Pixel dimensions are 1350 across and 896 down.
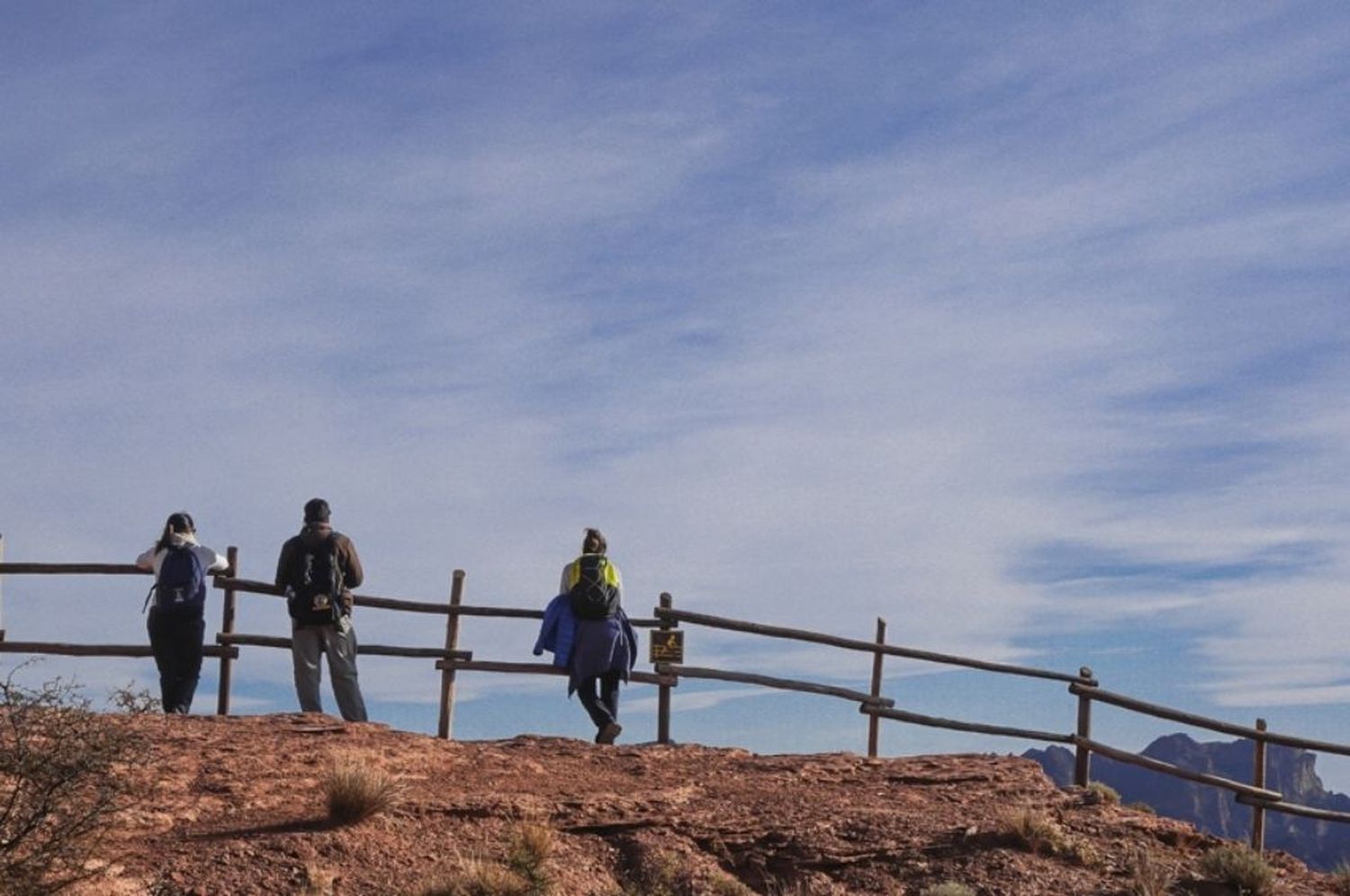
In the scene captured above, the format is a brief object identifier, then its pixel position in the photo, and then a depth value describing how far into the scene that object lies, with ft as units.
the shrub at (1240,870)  46.60
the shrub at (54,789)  36.99
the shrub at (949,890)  42.19
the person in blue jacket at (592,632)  56.39
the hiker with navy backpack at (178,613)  54.95
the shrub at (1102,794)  52.39
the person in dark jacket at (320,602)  54.80
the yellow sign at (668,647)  62.03
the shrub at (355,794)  42.42
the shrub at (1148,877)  44.80
